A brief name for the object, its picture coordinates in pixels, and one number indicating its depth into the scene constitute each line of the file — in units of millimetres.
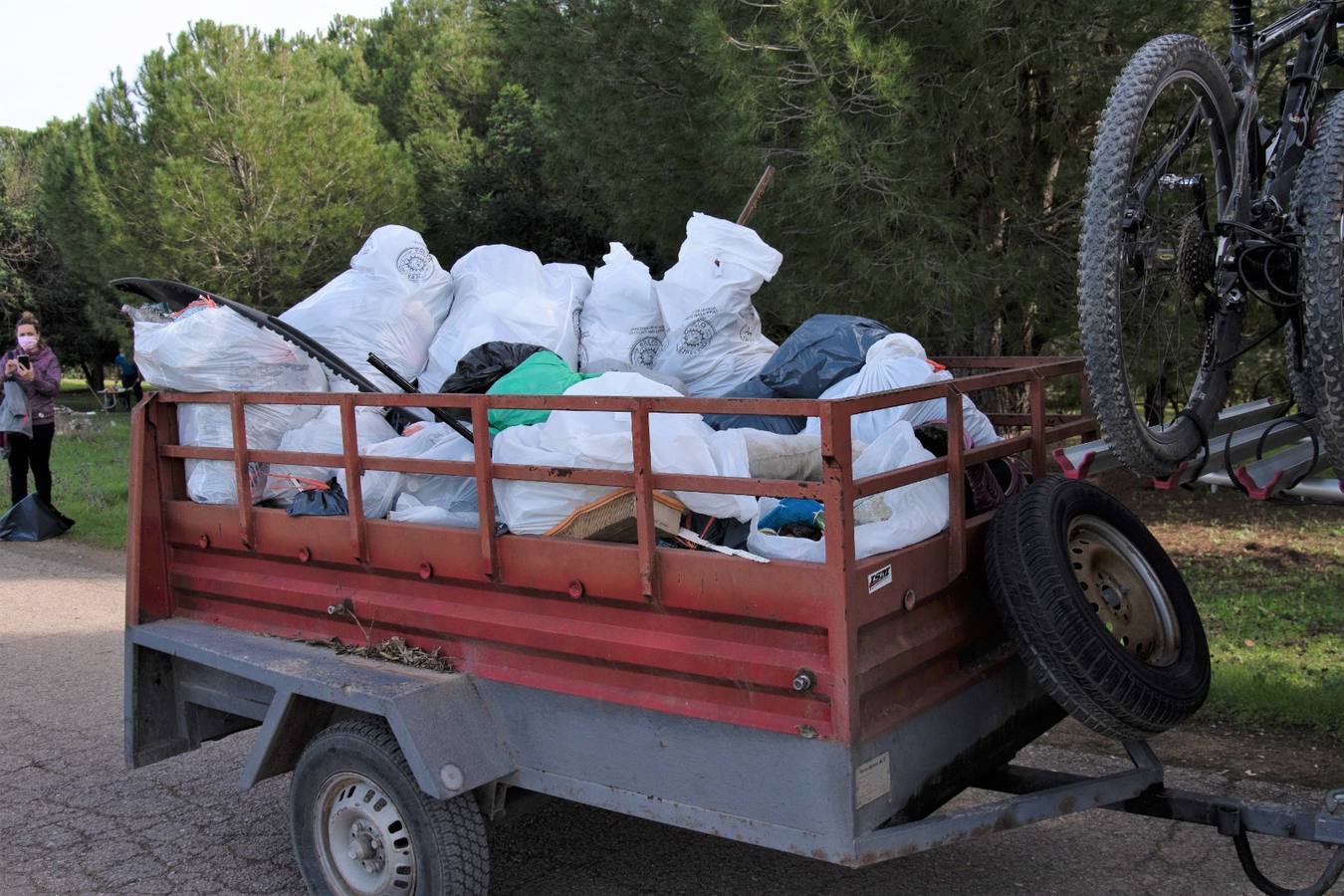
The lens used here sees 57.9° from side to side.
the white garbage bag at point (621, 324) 4828
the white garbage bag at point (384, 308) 4719
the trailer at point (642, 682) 2770
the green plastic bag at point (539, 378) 3885
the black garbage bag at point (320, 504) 3799
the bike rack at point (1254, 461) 3471
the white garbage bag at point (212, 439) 4168
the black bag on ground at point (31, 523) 10312
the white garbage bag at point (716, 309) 4590
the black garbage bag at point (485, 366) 4191
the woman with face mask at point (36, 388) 10062
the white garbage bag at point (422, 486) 3746
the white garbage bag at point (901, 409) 3578
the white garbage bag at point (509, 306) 4805
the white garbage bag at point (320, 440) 4020
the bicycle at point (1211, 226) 3170
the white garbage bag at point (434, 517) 3551
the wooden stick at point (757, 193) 5014
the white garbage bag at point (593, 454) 3162
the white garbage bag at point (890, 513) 2945
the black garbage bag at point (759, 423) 3947
